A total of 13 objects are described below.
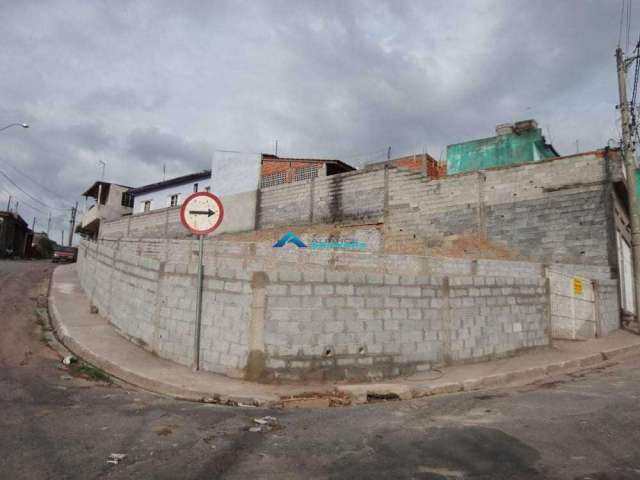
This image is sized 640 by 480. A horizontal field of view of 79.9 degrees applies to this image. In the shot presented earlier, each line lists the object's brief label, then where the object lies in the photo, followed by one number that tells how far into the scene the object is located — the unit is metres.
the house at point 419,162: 24.09
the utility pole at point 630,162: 12.88
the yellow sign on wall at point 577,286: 11.17
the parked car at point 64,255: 32.03
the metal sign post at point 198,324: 6.24
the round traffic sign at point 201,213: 6.23
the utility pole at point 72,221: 59.63
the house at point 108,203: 40.84
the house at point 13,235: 41.84
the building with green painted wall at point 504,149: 23.12
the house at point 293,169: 26.66
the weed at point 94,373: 6.02
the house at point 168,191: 33.56
